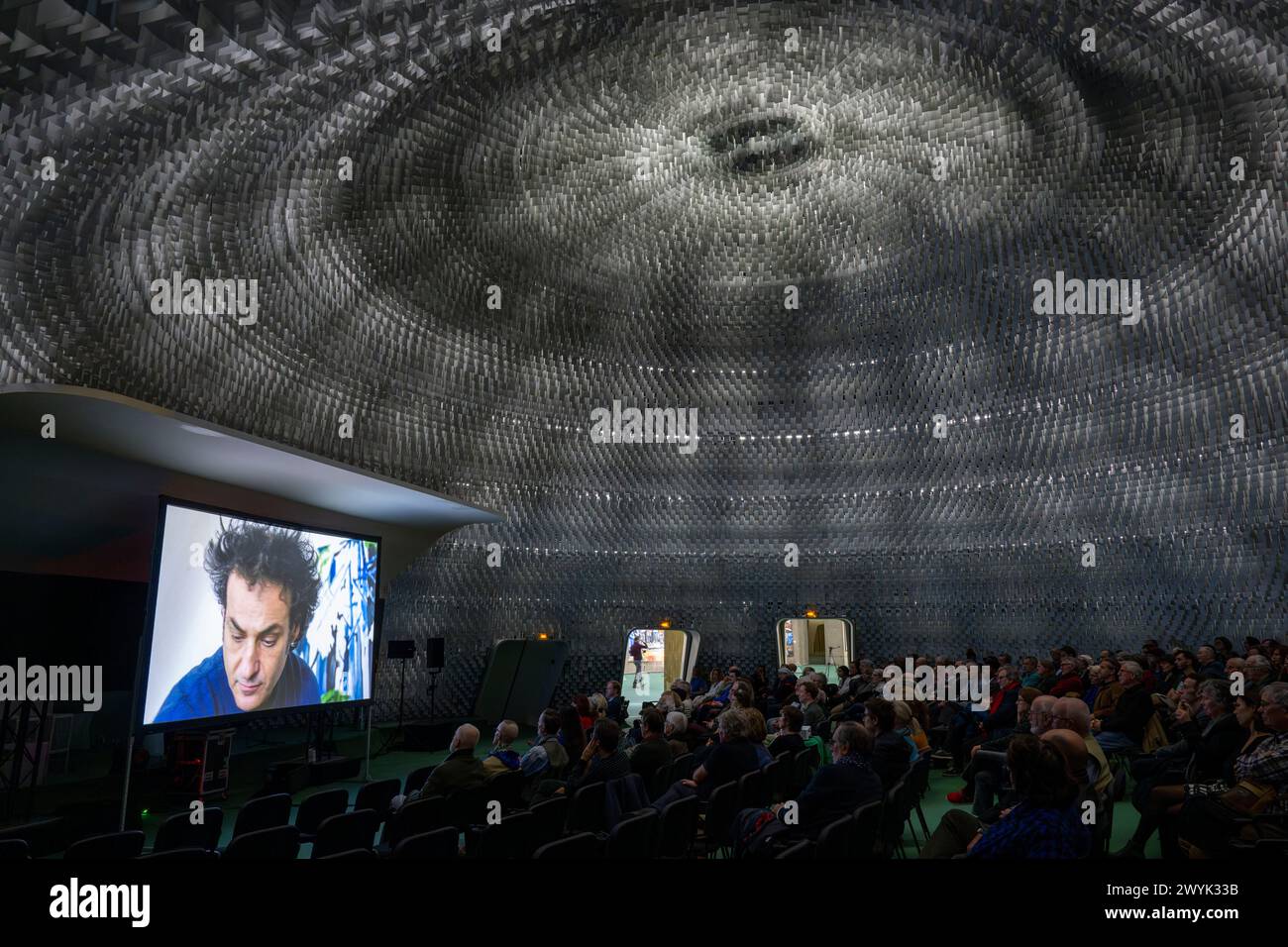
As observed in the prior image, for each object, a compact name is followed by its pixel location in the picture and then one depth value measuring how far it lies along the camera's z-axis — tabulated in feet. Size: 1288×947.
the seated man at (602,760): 21.04
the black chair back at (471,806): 18.97
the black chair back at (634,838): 13.82
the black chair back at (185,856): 11.18
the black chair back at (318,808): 19.20
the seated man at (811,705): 32.99
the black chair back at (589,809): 18.15
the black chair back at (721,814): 18.35
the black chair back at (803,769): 24.67
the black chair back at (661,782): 22.25
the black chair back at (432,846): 12.91
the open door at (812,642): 63.21
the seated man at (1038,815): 12.19
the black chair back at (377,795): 19.98
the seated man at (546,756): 24.62
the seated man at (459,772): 20.80
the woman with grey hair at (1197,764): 18.49
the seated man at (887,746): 21.99
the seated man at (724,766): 21.33
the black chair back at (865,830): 14.84
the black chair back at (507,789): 20.61
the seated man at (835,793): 16.78
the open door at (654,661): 63.77
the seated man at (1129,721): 26.96
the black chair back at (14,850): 12.54
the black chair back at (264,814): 17.80
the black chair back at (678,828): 15.98
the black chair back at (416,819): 16.89
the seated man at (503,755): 22.93
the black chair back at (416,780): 23.73
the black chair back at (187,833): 16.17
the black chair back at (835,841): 13.69
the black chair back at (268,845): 13.56
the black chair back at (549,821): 16.80
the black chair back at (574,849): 11.53
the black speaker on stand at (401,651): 49.06
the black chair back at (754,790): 19.35
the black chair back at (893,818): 17.61
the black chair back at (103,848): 13.28
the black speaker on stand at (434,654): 51.34
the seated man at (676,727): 27.32
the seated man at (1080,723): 17.47
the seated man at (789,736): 26.32
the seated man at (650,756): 22.99
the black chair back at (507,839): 15.29
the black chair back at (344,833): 15.14
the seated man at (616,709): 41.83
